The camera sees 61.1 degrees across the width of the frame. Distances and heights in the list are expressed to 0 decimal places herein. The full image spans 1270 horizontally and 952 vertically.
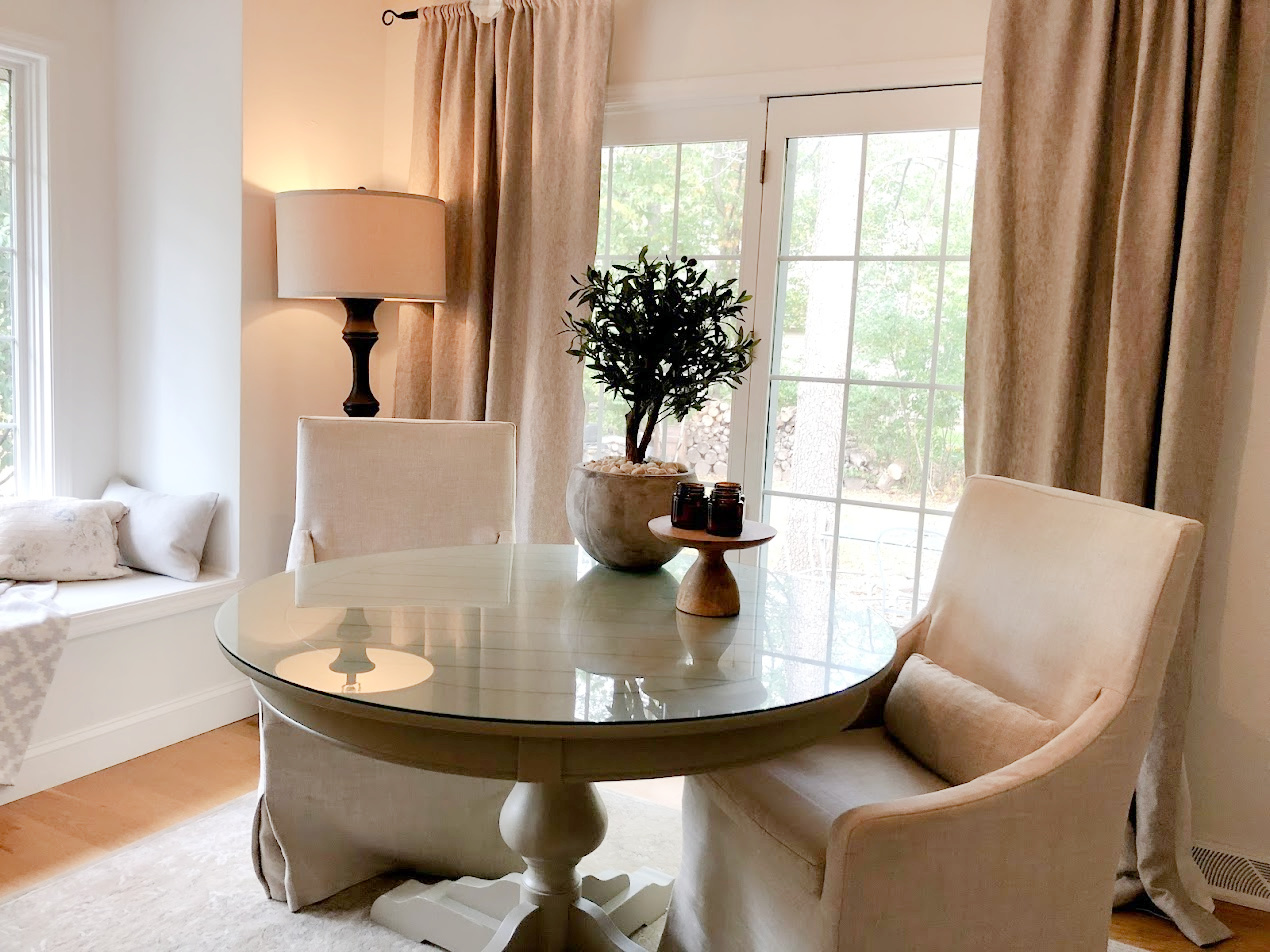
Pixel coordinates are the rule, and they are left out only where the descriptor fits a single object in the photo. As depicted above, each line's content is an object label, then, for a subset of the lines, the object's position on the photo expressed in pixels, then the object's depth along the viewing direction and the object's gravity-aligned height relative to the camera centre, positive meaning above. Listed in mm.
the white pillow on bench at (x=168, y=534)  3332 -591
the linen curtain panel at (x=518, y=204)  3301 +490
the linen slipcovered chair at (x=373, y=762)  2270 -833
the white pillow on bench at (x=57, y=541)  3131 -597
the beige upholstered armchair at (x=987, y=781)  1461 -610
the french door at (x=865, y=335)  2904 +113
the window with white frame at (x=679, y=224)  3238 +438
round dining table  1342 -428
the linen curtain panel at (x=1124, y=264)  2396 +284
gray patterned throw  2715 -841
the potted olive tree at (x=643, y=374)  1956 -15
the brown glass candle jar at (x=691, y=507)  1715 -221
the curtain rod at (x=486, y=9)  3383 +1093
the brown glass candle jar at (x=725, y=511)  1675 -221
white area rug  2182 -1198
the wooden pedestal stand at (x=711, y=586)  1773 -362
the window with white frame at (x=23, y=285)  3312 +163
